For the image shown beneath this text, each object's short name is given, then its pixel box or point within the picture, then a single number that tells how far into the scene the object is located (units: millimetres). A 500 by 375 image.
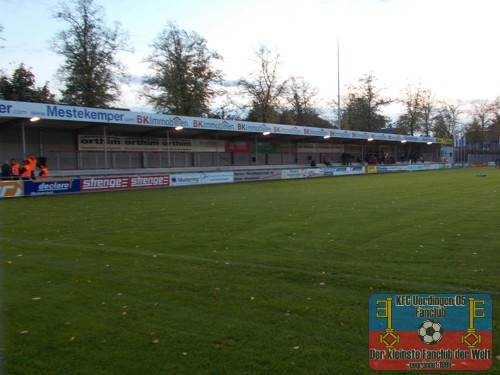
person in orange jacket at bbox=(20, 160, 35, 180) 22047
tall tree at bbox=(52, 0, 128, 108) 40750
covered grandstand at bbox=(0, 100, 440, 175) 24859
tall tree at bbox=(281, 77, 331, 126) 65938
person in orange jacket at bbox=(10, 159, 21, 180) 22298
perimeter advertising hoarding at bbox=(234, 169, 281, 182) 33375
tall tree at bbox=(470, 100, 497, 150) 90188
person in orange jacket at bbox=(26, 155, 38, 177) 22281
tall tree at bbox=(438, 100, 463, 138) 84425
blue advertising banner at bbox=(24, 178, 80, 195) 21188
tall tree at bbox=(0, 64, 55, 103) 43281
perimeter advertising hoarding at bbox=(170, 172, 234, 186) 28398
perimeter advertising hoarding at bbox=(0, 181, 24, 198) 20078
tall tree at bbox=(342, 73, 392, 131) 72562
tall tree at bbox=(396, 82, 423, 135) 76750
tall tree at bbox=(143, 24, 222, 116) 46500
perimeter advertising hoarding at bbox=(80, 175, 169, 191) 23841
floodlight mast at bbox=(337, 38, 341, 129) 53228
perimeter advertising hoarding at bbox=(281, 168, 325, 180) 36906
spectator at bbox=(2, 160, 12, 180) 21953
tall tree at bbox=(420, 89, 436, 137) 77875
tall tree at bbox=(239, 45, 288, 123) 56031
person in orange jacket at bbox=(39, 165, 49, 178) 23500
